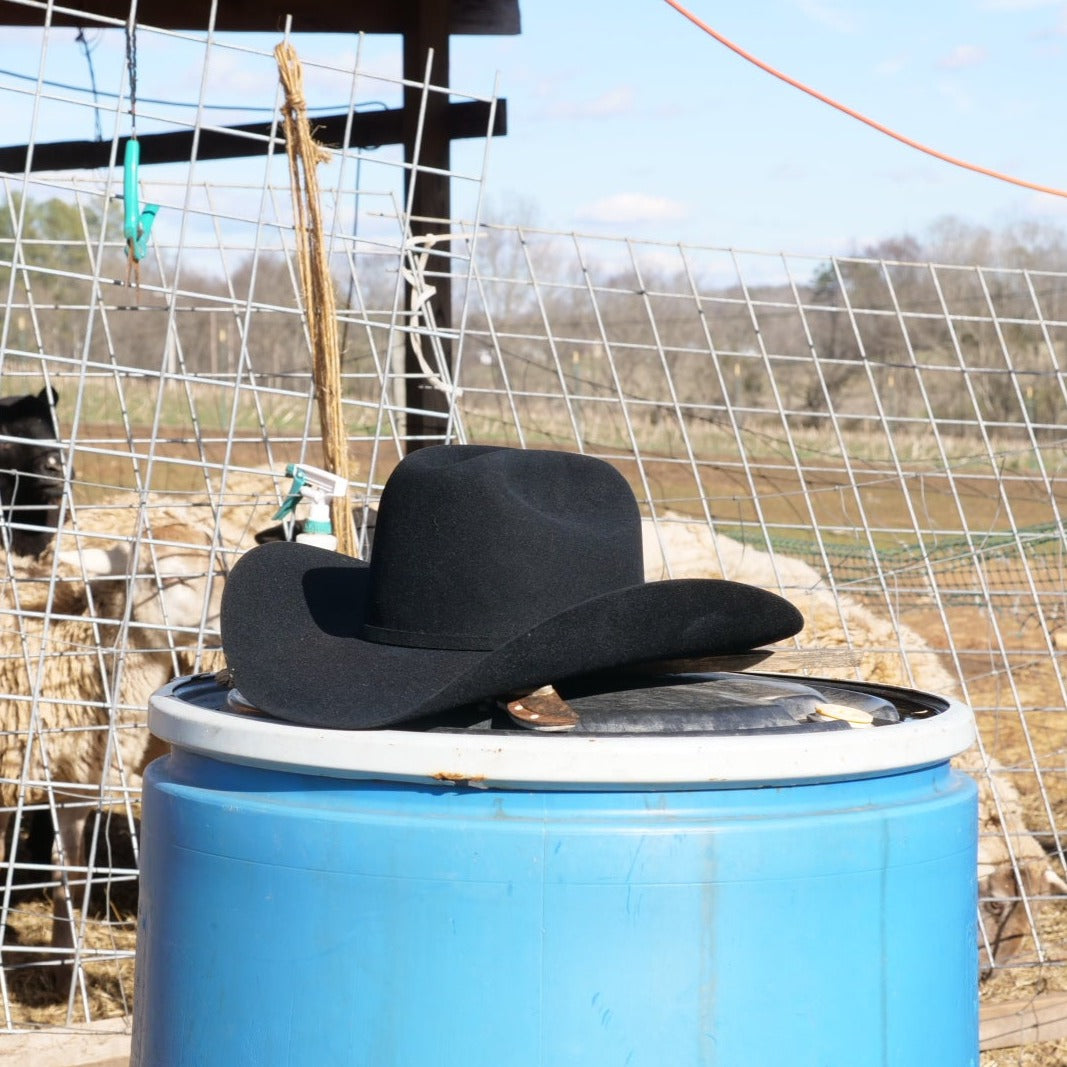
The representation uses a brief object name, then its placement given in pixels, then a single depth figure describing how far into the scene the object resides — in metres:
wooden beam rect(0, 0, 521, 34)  4.34
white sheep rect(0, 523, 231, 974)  4.61
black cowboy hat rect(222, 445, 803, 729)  1.56
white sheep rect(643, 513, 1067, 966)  4.67
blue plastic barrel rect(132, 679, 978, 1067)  1.44
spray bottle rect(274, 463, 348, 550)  2.63
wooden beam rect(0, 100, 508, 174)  4.04
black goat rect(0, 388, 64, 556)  5.16
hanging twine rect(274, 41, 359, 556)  2.88
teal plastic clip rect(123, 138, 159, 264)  2.76
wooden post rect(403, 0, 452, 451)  3.97
